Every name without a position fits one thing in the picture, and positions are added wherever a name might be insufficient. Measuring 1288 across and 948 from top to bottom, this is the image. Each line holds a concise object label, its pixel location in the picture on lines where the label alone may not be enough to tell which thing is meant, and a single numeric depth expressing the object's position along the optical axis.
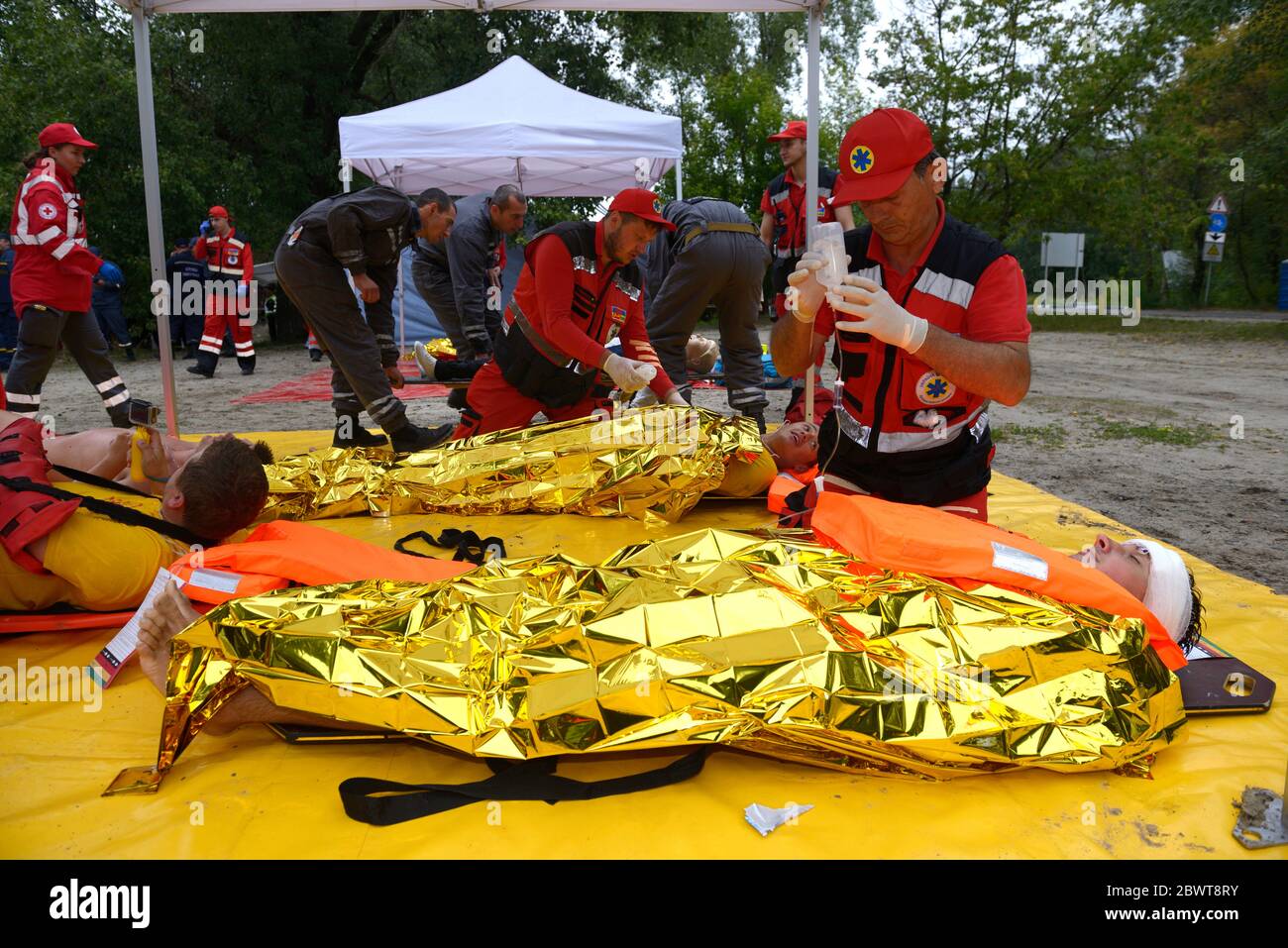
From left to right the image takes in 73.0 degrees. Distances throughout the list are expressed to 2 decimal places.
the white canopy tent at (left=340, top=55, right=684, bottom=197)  8.69
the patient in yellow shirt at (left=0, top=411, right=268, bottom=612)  2.26
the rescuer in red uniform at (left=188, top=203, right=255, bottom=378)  10.69
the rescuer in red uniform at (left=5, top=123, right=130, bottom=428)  5.12
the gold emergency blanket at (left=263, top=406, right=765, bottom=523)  3.45
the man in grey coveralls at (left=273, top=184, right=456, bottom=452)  4.59
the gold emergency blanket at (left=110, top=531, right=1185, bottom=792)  1.66
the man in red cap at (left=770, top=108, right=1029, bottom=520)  2.14
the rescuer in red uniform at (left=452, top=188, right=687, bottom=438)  3.81
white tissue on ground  1.60
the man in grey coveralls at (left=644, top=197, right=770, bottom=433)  5.06
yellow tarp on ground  1.56
